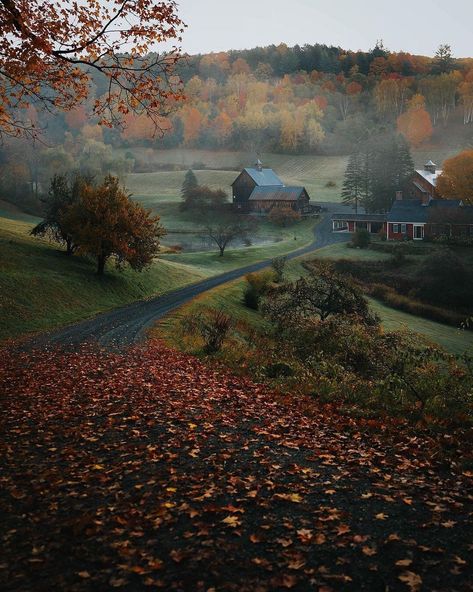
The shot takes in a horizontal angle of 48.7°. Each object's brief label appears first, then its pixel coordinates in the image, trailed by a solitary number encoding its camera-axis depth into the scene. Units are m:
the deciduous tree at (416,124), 143.62
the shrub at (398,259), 63.31
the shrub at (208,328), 20.14
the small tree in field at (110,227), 40.62
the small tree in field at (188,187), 100.40
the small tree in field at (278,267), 50.31
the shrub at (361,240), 72.94
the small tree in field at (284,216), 93.32
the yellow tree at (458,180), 83.50
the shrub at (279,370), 15.94
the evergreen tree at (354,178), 96.81
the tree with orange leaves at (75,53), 12.78
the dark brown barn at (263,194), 100.06
